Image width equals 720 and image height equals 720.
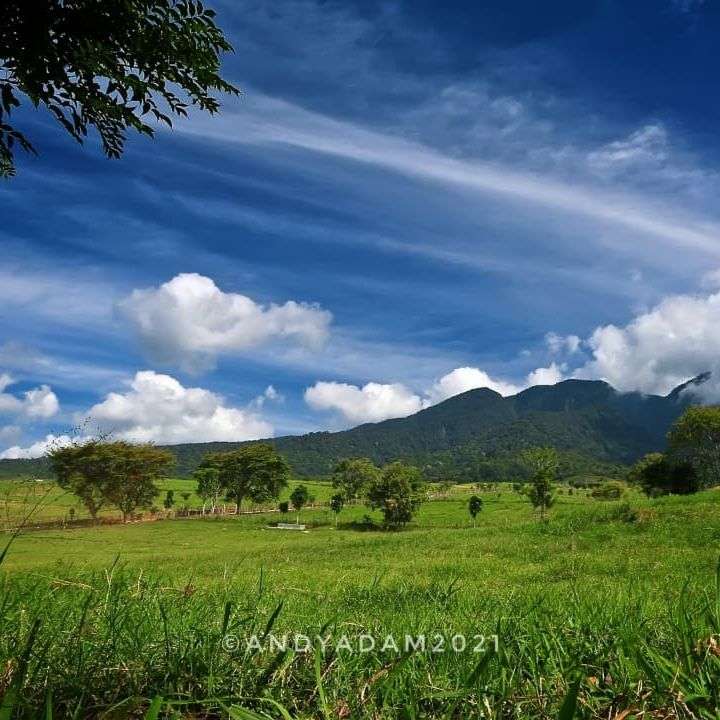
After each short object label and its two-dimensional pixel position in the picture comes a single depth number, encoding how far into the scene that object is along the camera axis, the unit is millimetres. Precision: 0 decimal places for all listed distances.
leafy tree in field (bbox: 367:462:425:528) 86062
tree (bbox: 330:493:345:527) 102356
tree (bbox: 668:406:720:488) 99625
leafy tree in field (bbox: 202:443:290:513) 112312
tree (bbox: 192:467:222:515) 113750
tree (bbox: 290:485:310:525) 118862
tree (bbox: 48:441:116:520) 79562
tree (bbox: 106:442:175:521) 84875
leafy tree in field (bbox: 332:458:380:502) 125562
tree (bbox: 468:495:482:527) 85662
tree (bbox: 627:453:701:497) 77500
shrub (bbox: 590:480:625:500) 123994
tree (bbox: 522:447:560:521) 80688
